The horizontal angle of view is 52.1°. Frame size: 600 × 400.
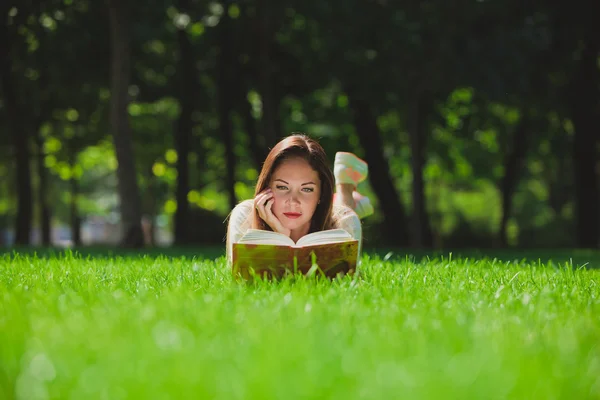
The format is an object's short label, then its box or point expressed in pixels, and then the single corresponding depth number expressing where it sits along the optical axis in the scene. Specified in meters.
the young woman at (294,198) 4.85
